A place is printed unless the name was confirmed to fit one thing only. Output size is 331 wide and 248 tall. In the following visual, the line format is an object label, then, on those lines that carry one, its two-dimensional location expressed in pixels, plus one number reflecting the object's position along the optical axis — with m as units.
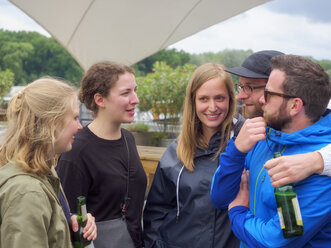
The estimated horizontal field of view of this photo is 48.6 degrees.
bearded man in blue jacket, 1.50
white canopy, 5.54
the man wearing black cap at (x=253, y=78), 2.31
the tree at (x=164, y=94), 6.47
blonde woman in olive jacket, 1.48
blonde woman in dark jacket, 2.17
